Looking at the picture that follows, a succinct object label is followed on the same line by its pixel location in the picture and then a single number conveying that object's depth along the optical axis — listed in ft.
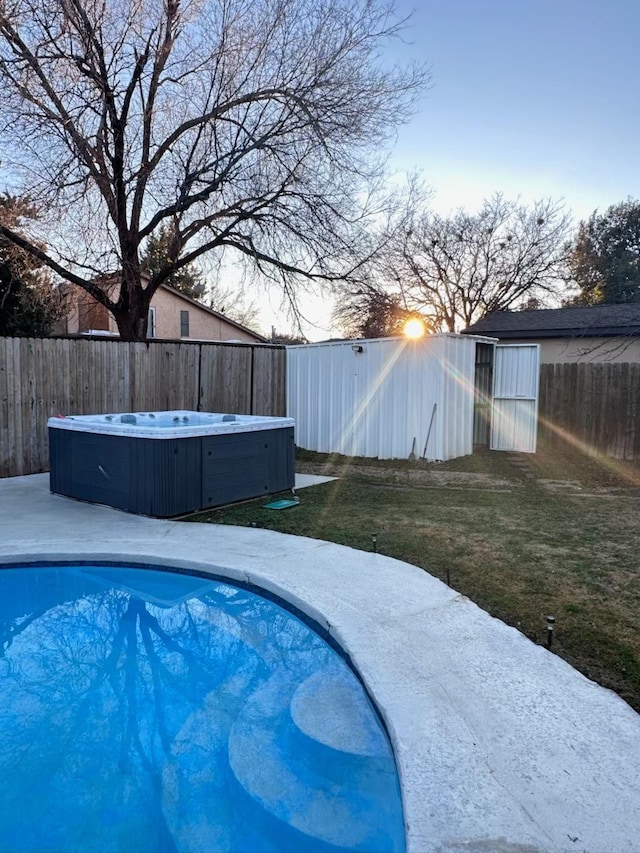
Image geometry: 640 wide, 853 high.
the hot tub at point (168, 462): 18.13
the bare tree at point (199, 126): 28.32
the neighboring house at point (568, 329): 37.91
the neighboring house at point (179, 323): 62.18
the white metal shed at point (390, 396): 28.50
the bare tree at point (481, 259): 64.39
